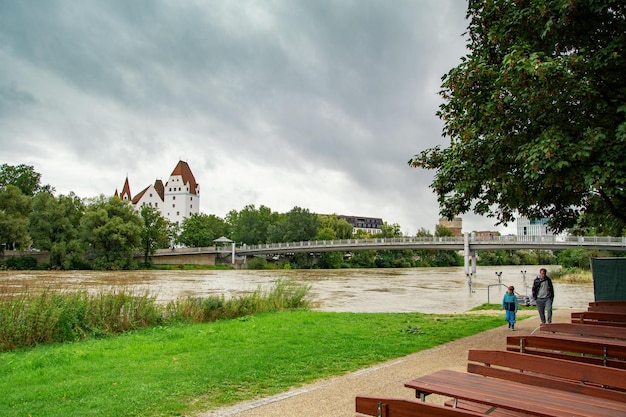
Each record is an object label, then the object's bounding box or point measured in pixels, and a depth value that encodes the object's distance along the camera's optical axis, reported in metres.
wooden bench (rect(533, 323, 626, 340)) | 6.05
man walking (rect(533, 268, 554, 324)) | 11.53
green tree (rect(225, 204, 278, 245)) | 92.94
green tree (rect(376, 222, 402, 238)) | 94.20
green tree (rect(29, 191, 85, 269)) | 55.44
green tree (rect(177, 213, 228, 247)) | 88.81
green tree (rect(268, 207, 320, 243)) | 81.31
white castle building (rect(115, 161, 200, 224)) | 129.00
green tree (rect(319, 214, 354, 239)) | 91.12
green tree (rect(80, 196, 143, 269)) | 57.25
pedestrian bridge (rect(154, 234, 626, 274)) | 48.06
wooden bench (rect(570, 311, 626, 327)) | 7.97
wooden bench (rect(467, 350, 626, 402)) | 3.30
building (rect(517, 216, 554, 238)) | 126.50
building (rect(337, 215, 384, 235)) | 171.75
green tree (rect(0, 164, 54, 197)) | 70.94
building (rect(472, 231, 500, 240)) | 58.17
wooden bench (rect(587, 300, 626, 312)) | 9.79
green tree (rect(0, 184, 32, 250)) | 52.75
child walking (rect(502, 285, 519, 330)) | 10.97
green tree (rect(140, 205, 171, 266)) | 66.88
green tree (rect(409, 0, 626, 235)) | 6.21
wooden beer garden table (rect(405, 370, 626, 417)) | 2.84
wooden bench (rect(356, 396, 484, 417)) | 2.35
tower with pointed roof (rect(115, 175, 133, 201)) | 135.25
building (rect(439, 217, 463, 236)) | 127.36
